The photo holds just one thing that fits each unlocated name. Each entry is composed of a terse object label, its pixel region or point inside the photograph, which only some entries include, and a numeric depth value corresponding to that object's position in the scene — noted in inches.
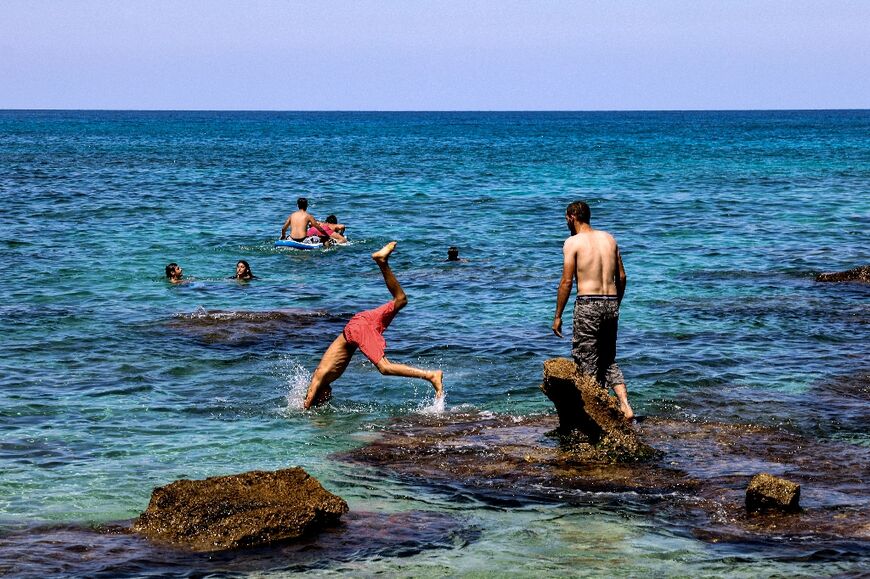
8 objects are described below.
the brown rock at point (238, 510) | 310.5
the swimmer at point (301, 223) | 1038.4
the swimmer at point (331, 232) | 1042.9
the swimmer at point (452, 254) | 957.2
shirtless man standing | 401.1
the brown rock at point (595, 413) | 382.3
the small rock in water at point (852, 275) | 802.8
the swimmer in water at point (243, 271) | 849.5
